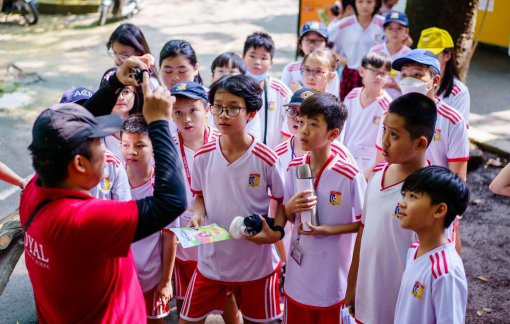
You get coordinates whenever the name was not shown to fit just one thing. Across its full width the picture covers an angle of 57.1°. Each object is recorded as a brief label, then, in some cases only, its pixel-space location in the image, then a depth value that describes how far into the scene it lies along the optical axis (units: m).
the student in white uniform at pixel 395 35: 5.85
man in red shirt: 1.83
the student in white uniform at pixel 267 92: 4.50
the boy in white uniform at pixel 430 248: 2.18
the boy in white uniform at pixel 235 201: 3.02
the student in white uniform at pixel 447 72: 4.27
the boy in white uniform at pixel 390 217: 2.65
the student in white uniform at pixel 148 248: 3.24
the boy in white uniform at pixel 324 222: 2.95
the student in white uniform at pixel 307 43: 5.52
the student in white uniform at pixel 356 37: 6.42
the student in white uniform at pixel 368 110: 4.50
